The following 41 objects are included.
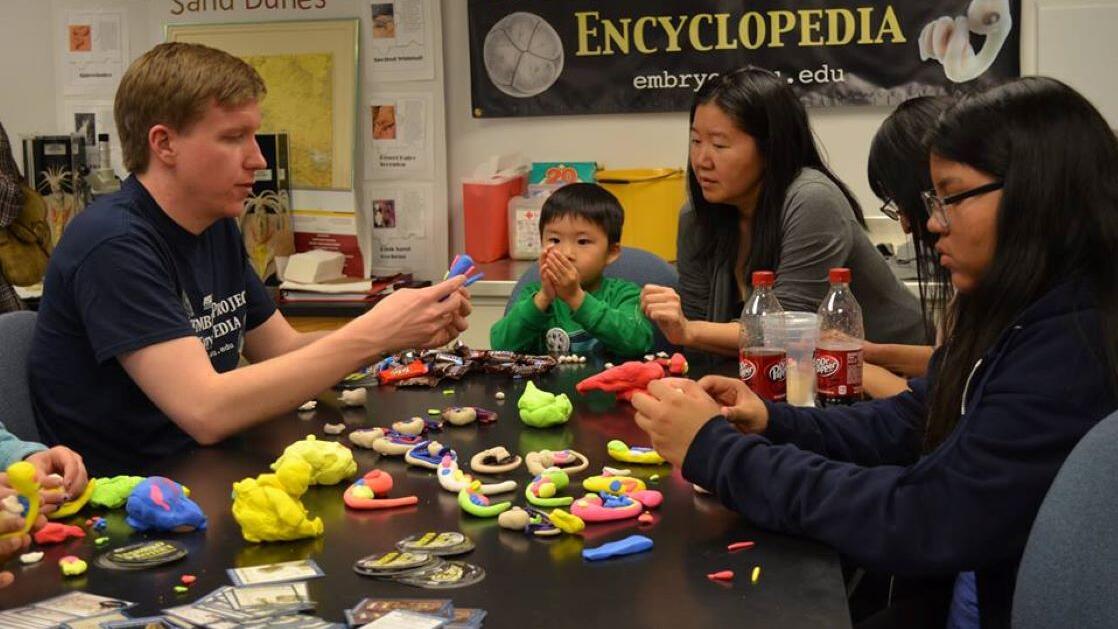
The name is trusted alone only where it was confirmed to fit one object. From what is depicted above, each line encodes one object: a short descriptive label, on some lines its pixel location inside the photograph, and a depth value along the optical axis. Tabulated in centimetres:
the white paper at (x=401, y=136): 481
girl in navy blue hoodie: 154
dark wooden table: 137
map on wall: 482
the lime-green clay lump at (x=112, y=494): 176
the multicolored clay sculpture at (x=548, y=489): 173
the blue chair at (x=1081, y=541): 145
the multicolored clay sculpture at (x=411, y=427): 211
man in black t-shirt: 213
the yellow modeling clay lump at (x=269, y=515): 159
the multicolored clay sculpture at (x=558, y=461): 190
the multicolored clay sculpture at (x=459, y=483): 179
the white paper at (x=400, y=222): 485
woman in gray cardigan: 300
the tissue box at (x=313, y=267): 460
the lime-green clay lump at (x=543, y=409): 219
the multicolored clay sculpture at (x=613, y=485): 178
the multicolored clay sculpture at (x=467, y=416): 221
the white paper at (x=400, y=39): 478
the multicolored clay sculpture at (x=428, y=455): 194
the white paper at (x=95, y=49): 506
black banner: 440
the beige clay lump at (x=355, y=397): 239
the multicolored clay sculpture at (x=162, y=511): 165
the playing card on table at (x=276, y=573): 147
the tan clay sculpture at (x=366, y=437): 207
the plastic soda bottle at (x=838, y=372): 228
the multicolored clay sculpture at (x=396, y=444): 201
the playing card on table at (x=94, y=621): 132
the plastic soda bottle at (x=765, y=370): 233
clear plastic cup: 234
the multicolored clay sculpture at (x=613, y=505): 166
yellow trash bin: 442
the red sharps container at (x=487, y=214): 462
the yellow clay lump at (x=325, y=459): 183
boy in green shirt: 296
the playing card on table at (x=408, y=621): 129
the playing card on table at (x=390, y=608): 133
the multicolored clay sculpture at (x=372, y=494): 175
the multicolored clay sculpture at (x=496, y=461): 191
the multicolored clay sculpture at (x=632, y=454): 195
